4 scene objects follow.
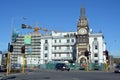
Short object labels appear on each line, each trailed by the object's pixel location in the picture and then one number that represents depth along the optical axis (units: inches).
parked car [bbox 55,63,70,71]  2514.4
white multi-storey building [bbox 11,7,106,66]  3878.0
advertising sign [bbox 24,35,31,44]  4248.8
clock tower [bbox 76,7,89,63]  3843.5
